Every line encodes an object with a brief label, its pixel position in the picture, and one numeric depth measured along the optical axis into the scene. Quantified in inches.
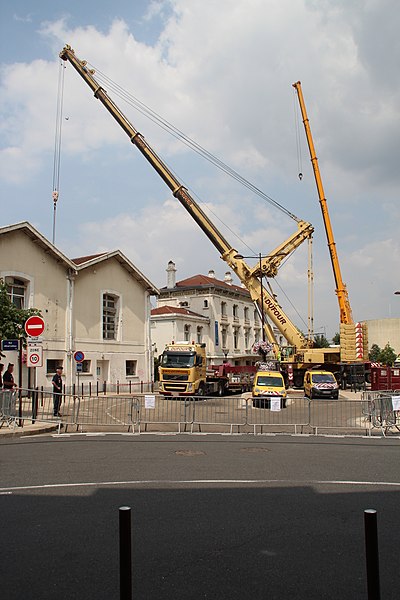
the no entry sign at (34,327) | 658.2
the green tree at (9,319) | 775.7
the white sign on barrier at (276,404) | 620.5
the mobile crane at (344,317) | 1466.5
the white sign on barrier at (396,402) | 629.9
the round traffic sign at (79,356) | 1212.6
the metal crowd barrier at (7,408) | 623.5
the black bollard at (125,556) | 134.3
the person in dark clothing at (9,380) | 761.6
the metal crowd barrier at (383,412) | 641.0
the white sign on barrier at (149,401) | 644.1
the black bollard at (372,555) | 128.9
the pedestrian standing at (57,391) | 705.6
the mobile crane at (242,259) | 1499.8
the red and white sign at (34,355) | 657.0
